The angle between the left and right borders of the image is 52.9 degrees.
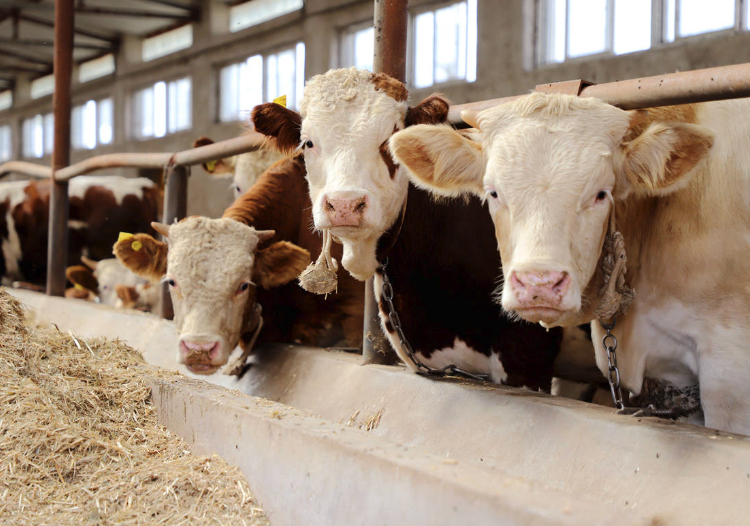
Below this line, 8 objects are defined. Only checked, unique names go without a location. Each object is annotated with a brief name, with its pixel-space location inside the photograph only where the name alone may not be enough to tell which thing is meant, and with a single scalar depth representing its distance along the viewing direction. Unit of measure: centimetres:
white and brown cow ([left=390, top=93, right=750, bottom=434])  205
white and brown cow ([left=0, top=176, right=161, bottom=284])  802
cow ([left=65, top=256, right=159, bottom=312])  721
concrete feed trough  152
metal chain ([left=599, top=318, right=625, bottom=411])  232
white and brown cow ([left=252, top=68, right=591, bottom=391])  277
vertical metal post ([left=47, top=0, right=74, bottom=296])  638
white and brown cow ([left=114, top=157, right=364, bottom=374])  364
